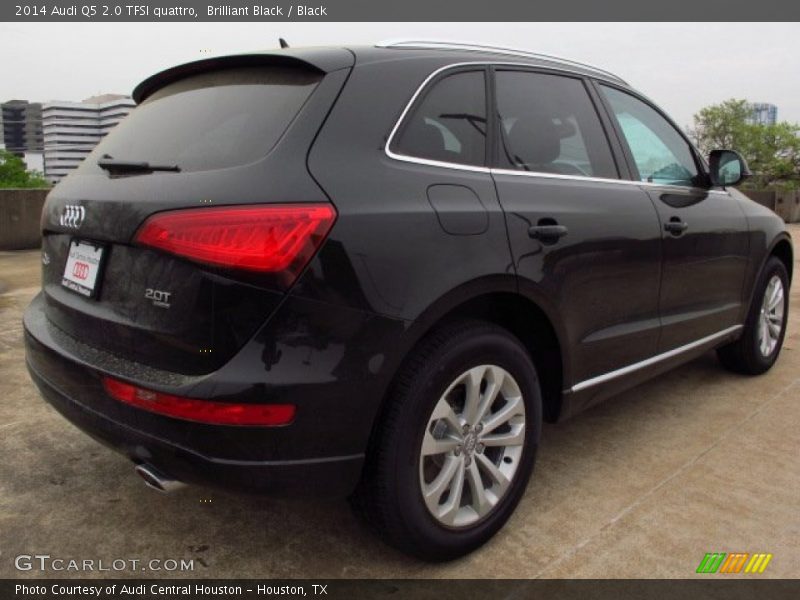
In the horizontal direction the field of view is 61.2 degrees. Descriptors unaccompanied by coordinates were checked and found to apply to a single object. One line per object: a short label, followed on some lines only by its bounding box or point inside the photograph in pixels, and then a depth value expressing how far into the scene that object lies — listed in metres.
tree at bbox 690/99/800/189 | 34.12
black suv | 1.75
